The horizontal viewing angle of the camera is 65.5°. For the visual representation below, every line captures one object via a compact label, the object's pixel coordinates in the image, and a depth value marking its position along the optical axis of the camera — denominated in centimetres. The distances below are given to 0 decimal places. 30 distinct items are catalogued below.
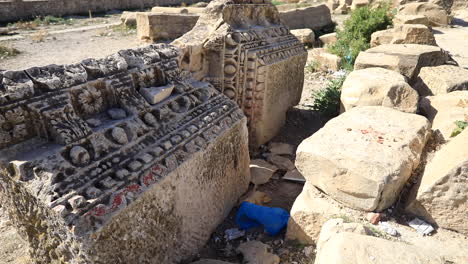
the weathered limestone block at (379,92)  329
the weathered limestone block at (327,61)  689
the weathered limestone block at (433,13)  1048
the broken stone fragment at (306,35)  905
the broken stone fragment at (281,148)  402
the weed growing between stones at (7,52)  862
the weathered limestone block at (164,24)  865
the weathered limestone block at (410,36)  593
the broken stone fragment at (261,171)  343
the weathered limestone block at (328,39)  919
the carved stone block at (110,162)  166
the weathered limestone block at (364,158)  217
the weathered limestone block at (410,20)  815
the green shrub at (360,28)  729
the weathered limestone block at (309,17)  1001
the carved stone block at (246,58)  346
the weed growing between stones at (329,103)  455
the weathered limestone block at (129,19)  1245
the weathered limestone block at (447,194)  203
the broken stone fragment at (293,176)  350
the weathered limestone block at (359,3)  1289
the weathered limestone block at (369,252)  158
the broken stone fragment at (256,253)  231
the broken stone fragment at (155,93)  233
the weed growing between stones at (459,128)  274
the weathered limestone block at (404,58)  416
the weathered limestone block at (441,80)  364
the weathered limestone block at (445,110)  294
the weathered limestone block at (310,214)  231
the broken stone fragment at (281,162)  376
